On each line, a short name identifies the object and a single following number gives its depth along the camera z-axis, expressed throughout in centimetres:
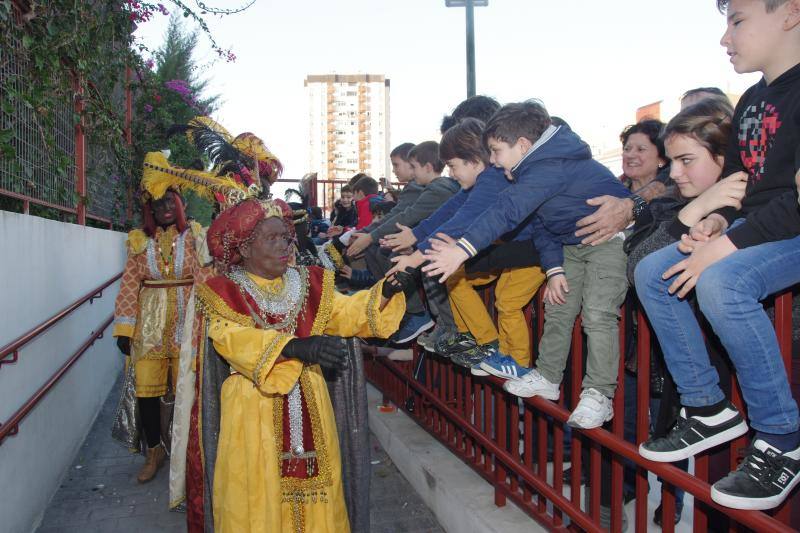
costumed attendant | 479
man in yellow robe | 284
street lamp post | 837
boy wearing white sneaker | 255
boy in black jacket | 174
